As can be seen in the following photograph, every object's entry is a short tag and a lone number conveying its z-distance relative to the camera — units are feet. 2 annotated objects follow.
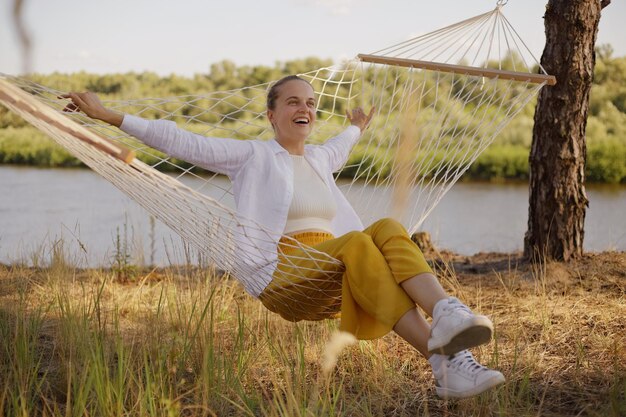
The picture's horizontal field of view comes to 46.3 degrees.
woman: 5.46
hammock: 5.90
